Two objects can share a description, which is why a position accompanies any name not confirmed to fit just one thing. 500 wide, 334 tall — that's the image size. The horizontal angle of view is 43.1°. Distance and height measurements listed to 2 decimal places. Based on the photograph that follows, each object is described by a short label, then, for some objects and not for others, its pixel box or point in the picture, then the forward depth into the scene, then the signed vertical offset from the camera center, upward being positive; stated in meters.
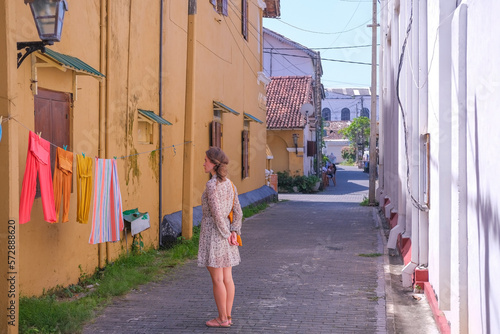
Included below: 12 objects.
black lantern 5.69 +1.45
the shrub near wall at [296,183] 31.29 -0.32
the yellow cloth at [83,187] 7.25 -0.11
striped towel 7.68 -0.34
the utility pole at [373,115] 22.17 +2.16
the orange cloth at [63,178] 6.76 -0.01
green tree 58.72 +4.38
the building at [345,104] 72.88 +8.62
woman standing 6.12 -0.57
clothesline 5.42 +0.50
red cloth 6.03 +0.00
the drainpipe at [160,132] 10.88 +0.77
